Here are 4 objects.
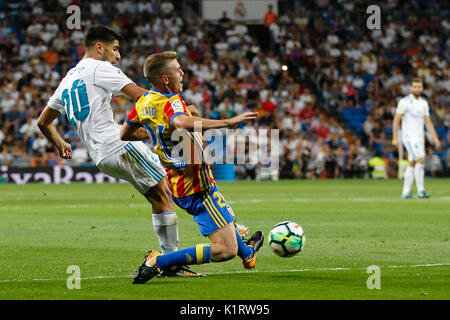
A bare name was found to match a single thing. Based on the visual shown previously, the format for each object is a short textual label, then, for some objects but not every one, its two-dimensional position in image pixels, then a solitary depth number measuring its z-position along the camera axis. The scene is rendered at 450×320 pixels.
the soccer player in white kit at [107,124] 16.30
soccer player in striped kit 14.63
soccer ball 16.33
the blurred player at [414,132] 37.47
